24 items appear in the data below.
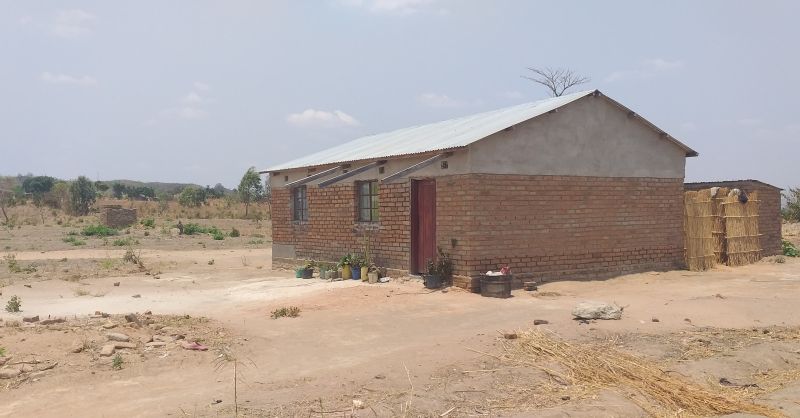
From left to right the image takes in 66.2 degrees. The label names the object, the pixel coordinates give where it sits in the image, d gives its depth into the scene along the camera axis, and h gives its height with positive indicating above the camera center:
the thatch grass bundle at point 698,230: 14.23 -0.24
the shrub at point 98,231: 29.21 -0.47
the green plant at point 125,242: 24.65 -0.85
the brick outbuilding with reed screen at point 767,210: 15.71 +0.25
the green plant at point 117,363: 6.37 -1.47
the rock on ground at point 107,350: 6.70 -1.42
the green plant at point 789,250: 17.17 -0.87
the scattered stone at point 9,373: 5.96 -1.48
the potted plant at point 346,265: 13.67 -1.01
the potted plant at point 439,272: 11.46 -0.97
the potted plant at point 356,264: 13.55 -0.96
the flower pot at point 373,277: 12.87 -1.19
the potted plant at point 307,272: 14.65 -1.23
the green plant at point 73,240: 25.08 -0.80
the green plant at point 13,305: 9.88 -1.35
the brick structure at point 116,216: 32.94 +0.28
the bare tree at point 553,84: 32.84 +7.22
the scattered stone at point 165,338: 7.48 -1.44
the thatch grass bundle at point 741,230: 14.89 -0.27
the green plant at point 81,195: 44.66 +1.93
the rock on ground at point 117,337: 7.22 -1.36
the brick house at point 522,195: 11.33 +0.52
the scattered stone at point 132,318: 8.24 -1.31
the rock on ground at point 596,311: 8.47 -1.27
